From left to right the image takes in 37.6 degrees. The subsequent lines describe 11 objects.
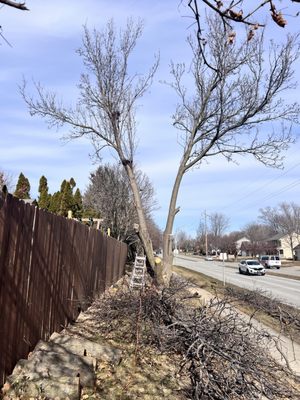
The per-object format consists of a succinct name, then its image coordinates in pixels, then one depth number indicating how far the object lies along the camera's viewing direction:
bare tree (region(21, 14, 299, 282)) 17.03
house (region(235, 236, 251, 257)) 119.36
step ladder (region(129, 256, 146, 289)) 19.83
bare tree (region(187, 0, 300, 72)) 2.08
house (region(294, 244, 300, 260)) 90.69
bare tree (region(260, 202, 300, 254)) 105.65
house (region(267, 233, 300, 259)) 106.12
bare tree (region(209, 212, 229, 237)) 148.62
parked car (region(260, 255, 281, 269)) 59.19
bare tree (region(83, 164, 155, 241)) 32.66
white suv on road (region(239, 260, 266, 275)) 41.94
